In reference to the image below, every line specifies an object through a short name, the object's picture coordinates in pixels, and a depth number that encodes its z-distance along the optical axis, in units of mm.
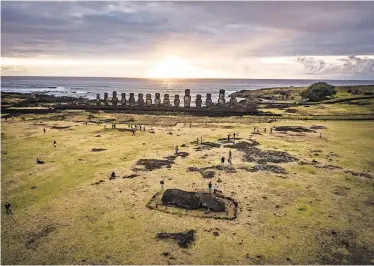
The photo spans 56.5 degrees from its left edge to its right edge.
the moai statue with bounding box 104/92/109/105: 94794
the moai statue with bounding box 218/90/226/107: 87750
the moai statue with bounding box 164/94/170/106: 91562
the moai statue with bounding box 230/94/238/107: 88875
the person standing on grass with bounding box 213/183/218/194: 29059
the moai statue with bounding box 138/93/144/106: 92250
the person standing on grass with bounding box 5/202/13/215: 25273
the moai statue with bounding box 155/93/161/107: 90044
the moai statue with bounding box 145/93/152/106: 91150
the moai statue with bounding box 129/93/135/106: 92125
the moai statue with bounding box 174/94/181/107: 90188
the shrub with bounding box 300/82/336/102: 104562
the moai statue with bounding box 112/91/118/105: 94938
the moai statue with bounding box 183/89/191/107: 91062
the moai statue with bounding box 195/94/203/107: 89438
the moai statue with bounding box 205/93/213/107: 91338
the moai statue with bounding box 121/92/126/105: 94112
